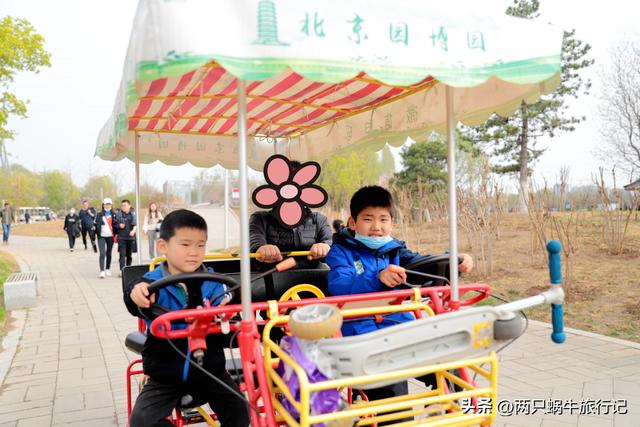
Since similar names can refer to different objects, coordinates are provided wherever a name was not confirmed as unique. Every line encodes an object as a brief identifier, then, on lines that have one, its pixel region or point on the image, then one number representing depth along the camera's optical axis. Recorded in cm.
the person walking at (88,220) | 1710
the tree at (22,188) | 5169
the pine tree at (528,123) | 2181
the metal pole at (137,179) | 392
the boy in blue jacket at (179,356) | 232
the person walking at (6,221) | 2208
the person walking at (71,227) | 1877
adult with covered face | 367
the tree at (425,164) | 2577
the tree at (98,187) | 5574
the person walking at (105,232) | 1095
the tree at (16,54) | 1109
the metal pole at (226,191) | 650
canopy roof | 163
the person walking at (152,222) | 1176
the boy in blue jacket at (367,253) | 260
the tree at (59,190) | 6017
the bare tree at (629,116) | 2175
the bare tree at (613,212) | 895
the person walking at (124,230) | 1076
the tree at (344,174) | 2520
